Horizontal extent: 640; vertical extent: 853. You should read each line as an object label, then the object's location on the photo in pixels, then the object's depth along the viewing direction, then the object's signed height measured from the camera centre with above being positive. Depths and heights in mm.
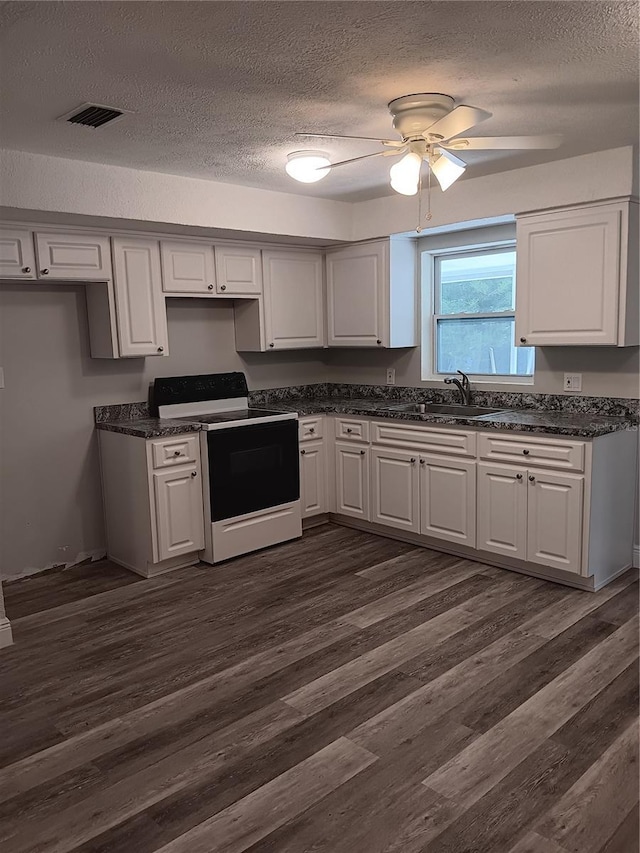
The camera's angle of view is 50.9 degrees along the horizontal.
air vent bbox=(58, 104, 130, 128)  2658 +934
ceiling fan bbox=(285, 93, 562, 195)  2547 +765
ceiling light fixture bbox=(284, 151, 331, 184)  2959 +758
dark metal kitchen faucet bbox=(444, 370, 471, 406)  4586 -343
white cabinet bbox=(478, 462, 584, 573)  3574 -991
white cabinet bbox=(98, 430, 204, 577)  3932 -922
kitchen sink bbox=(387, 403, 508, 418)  4527 -492
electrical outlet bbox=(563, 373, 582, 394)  4047 -285
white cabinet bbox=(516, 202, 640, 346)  3529 +316
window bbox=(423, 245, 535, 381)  4551 +154
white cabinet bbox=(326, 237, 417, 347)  4773 +340
